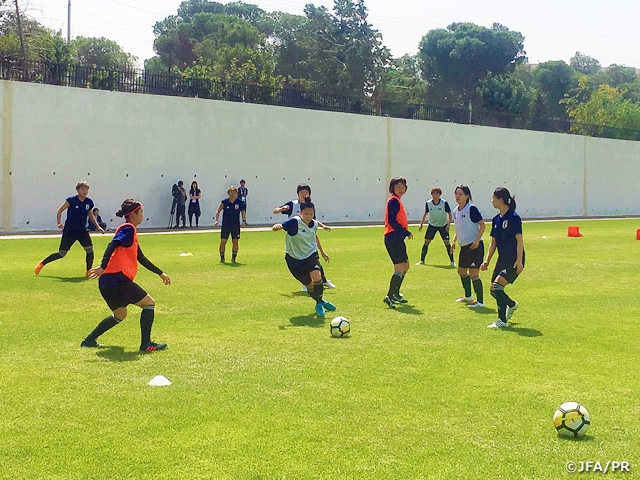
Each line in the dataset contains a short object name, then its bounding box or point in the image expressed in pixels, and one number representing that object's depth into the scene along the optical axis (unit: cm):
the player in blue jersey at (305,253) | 1136
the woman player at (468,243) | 1259
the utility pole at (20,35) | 3702
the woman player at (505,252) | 1049
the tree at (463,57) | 7650
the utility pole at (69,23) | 5831
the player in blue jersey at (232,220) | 1836
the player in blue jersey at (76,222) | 1520
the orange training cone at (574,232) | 2934
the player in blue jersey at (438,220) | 1933
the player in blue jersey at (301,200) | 1251
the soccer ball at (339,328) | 965
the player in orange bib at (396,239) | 1228
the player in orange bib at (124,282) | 870
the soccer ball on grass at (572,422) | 580
